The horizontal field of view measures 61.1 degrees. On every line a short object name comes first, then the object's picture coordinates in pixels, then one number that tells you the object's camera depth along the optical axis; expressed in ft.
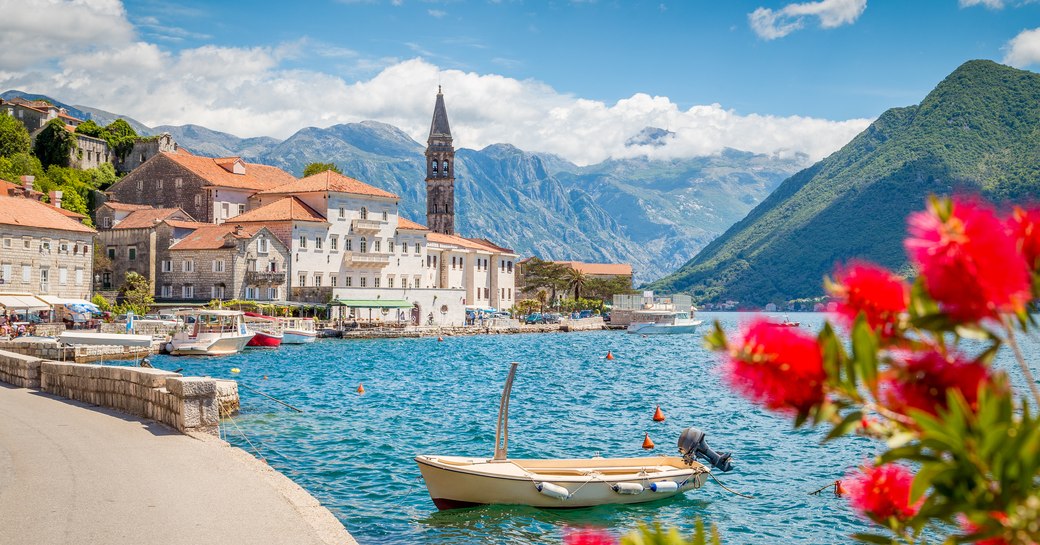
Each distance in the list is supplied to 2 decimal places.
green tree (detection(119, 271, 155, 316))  217.15
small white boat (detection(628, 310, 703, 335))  346.33
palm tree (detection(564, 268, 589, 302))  414.00
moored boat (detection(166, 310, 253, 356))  170.30
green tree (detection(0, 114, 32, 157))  281.13
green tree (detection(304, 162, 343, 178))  337.70
